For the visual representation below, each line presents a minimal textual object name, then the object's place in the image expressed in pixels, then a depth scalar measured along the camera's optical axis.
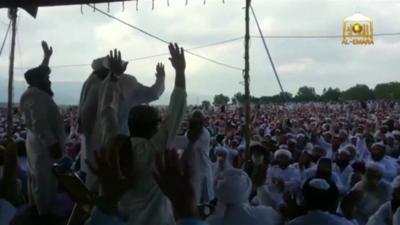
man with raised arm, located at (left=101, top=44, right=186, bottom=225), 3.12
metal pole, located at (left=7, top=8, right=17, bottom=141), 9.27
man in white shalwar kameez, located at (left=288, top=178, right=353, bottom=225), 3.38
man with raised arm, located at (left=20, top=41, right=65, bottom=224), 4.80
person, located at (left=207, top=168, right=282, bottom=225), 3.66
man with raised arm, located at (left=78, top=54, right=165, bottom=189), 4.66
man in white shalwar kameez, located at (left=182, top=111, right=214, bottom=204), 6.40
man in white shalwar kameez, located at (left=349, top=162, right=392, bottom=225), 6.16
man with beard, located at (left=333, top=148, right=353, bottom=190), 8.13
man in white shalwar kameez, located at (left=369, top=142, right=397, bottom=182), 8.56
